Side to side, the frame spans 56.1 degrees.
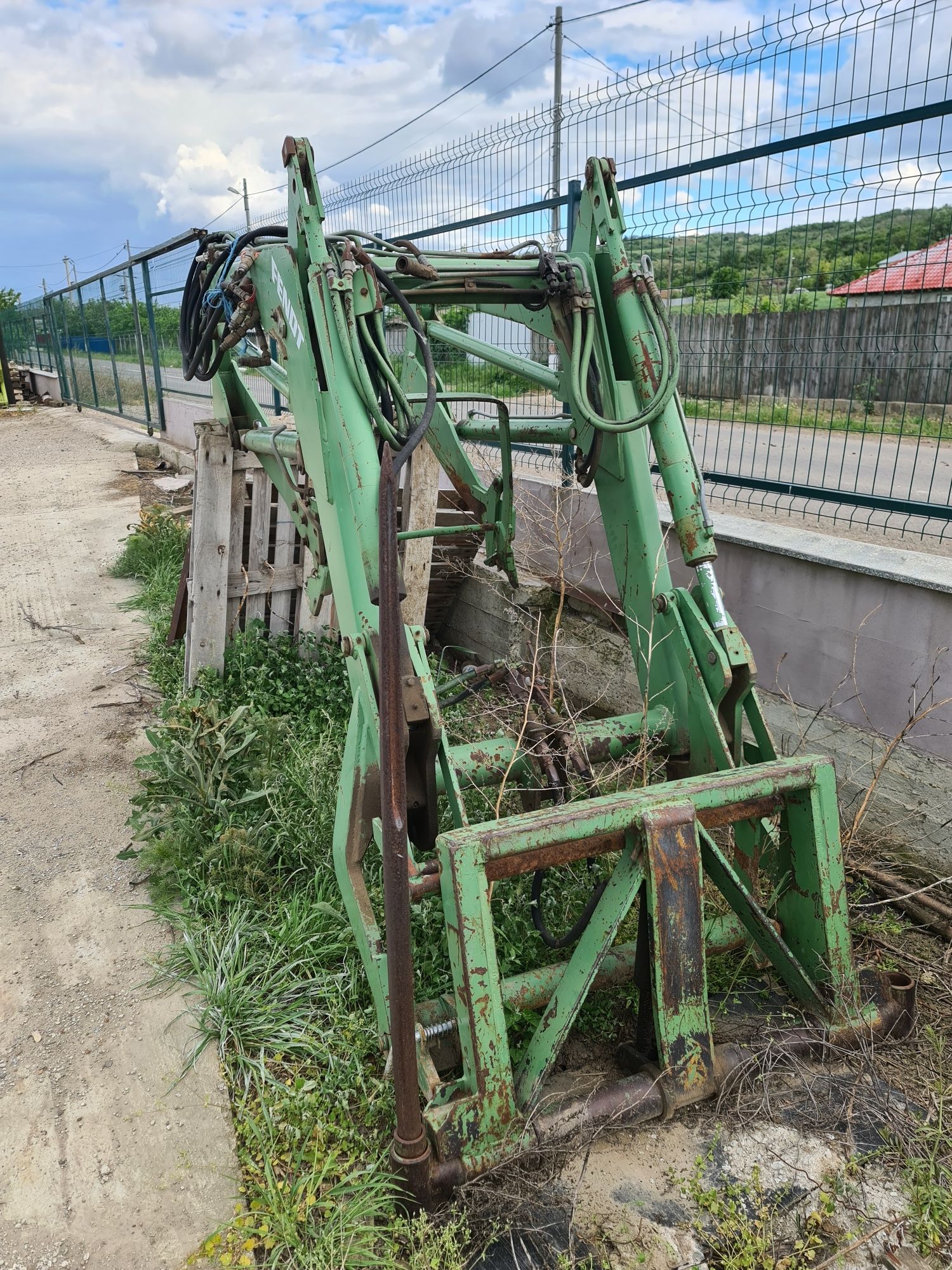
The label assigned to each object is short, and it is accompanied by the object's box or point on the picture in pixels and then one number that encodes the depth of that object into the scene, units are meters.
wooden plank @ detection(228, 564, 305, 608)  4.76
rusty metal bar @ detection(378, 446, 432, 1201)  1.62
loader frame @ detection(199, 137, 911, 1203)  1.96
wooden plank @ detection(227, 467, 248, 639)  4.62
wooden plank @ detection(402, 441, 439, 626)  4.40
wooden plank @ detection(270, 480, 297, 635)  4.87
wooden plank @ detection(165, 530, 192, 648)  5.14
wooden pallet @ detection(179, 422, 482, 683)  4.51
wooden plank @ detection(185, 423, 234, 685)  4.48
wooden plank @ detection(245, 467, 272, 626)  4.75
